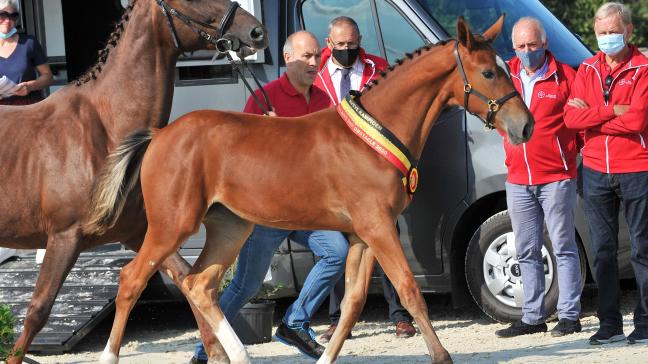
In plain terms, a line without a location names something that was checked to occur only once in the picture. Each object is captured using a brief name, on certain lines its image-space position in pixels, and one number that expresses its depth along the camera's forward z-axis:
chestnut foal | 11.46
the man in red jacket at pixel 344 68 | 14.32
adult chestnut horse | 12.09
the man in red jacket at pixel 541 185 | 14.15
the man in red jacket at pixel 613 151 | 13.21
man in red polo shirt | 12.94
